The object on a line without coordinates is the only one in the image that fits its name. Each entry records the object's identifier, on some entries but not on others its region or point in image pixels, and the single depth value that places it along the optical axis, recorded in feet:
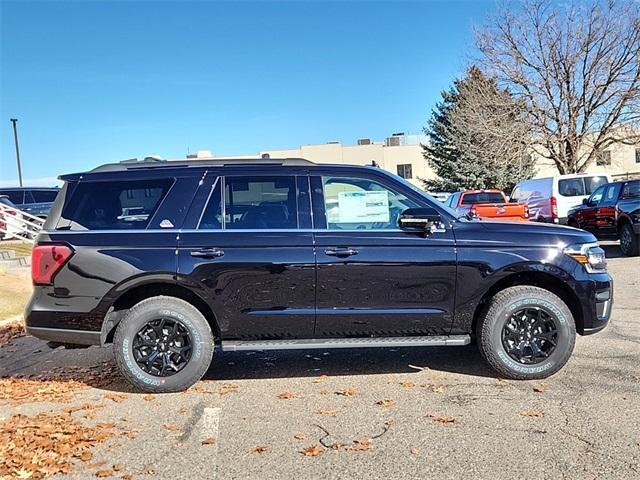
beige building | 179.96
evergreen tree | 94.89
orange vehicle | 50.60
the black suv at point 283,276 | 15.94
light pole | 117.70
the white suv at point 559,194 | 51.21
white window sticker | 16.57
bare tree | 89.35
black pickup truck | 40.81
